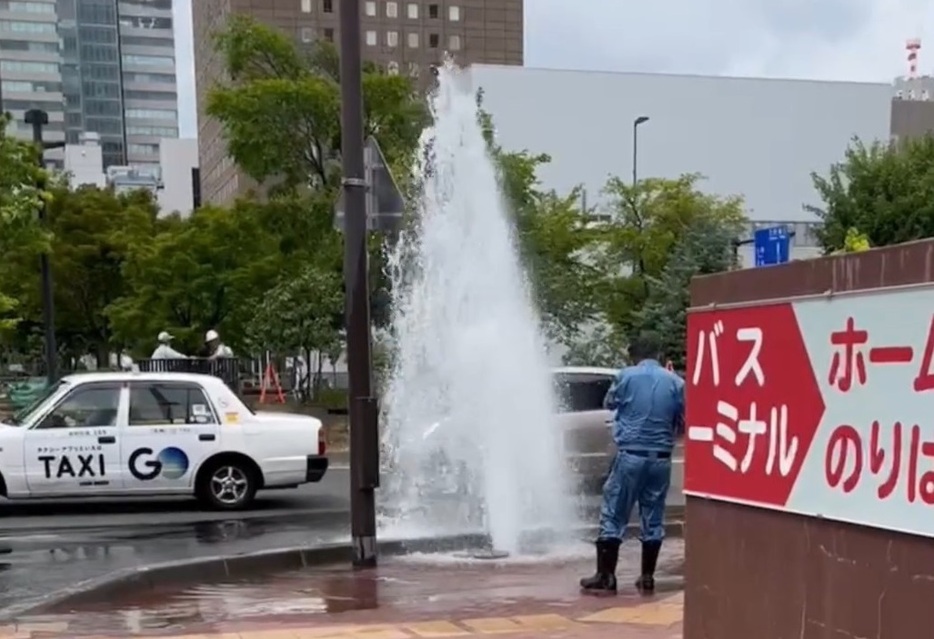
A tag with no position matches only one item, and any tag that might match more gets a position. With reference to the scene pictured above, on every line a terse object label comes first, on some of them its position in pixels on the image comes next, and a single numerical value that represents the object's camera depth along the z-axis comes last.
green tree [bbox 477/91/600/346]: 25.92
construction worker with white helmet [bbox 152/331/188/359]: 21.83
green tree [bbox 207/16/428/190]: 23.73
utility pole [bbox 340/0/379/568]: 8.54
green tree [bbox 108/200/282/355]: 27.84
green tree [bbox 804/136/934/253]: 31.95
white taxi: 11.95
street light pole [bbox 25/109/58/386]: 20.47
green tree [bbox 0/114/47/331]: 16.39
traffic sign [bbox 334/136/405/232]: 8.84
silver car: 12.59
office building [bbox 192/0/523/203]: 102.38
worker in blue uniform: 7.44
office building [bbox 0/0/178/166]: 165.12
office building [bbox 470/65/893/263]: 64.38
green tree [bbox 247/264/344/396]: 23.30
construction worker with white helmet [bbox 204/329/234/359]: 22.89
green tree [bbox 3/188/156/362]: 37.38
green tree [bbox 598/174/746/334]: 34.69
